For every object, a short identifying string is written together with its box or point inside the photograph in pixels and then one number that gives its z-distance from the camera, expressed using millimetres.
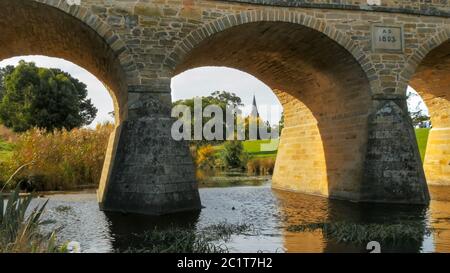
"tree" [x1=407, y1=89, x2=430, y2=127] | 34000
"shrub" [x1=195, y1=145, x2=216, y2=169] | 28734
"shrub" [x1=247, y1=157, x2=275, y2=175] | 26250
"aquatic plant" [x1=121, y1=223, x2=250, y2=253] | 6133
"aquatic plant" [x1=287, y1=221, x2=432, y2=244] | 6965
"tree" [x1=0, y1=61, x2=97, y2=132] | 29156
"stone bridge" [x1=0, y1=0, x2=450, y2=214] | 10188
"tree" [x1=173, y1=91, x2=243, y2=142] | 42869
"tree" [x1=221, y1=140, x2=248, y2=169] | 29173
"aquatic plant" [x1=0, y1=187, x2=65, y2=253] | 4305
